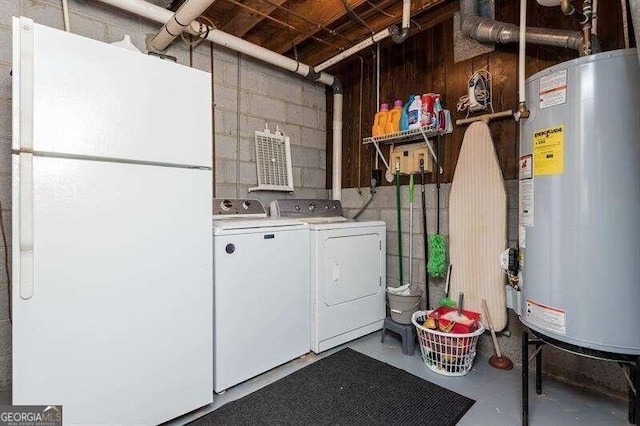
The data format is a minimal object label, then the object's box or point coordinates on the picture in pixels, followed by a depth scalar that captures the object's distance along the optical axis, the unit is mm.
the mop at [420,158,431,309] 2572
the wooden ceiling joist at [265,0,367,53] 2295
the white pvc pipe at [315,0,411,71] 2166
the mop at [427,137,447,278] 2439
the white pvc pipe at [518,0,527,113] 1641
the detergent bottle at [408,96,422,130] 2453
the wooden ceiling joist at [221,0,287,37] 2295
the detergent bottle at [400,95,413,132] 2546
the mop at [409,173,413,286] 2637
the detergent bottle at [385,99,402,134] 2637
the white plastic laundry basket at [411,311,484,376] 1985
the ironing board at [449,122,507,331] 2148
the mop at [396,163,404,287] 2723
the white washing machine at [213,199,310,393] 1804
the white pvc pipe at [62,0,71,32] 1890
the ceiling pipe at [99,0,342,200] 2021
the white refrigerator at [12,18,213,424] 1194
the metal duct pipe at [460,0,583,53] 1785
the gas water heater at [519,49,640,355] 1195
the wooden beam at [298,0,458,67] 2301
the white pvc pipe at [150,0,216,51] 1864
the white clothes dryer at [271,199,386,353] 2277
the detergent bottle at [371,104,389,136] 2715
